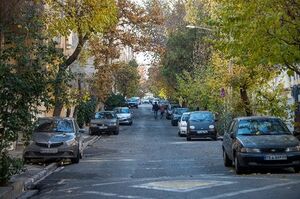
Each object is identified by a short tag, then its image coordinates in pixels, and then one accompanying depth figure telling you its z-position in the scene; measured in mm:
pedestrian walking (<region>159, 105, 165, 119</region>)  68938
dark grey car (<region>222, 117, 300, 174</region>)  14969
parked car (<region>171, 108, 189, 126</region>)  51734
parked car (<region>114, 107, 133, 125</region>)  53719
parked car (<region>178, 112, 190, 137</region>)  36406
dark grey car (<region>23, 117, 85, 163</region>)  19297
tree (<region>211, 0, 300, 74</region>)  13453
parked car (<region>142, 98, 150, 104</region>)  143638
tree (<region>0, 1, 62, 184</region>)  12680
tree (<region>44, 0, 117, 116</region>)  21359
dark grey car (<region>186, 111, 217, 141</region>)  32719
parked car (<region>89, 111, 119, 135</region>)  39500
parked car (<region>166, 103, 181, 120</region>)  66062
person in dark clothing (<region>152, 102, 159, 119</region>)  67362
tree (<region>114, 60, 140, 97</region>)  67500
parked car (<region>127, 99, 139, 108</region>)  98100
